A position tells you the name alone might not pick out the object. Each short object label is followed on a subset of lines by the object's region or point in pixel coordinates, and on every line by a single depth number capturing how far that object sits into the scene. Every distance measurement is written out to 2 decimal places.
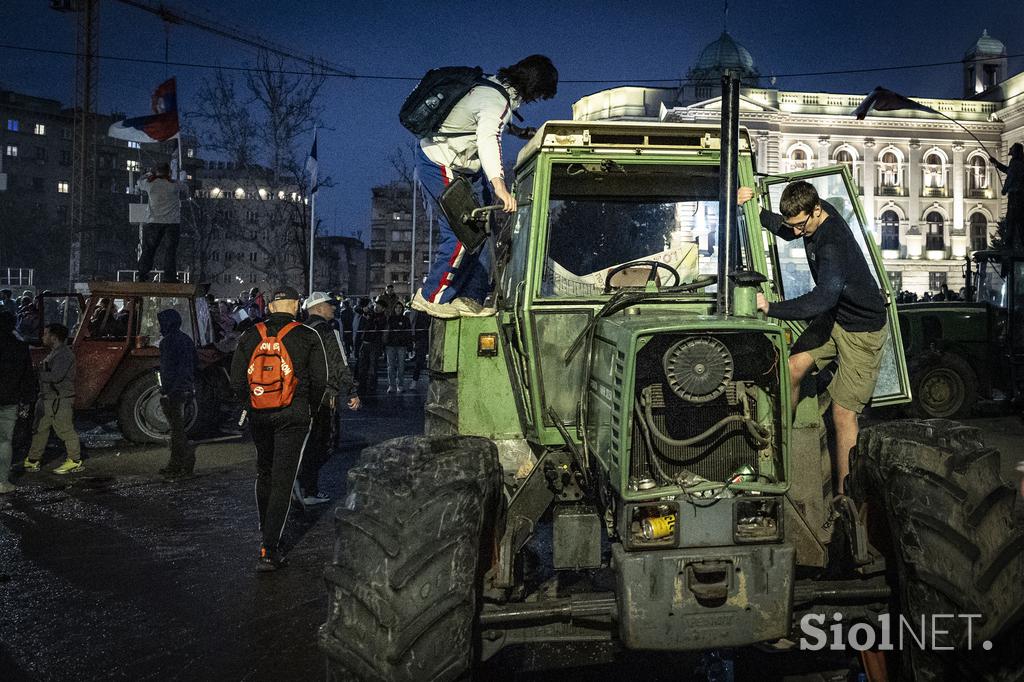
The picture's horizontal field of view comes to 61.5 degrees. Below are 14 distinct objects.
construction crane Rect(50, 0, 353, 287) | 34.50
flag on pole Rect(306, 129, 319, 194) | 25.38
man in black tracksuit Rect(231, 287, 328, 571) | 6.32
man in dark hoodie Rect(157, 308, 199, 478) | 9.98
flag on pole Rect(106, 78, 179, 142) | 21.02
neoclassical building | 69.50
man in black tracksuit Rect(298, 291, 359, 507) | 8.12
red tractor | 12.05
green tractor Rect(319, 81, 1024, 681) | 3.32
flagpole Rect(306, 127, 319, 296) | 24.76
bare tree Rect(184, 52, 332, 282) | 32.19
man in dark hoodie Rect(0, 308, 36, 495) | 9.13
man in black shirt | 4.50
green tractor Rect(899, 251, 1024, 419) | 14.45
